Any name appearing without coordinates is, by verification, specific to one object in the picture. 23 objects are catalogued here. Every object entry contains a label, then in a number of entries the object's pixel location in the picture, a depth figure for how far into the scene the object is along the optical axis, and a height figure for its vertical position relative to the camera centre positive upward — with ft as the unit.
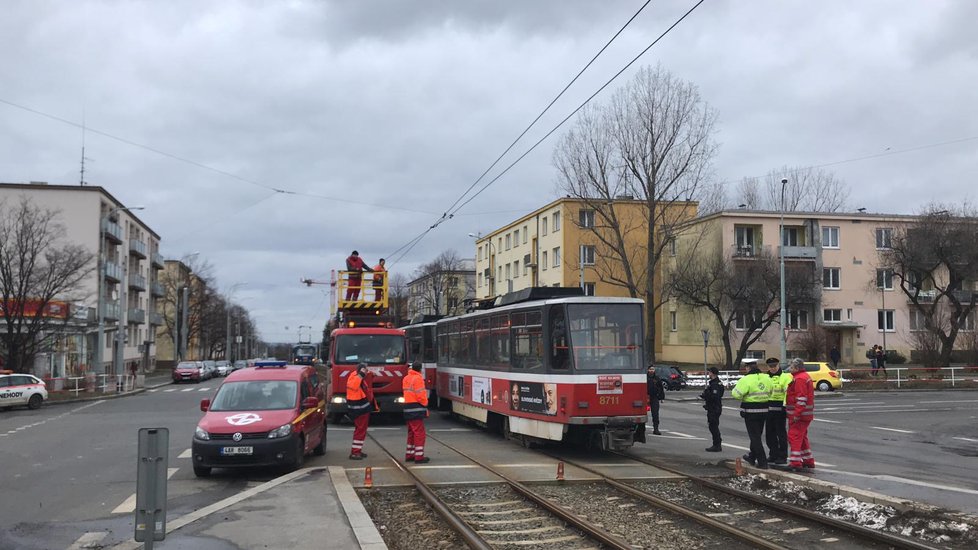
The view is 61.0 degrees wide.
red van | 40.16 -3.94
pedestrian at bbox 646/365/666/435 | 62.59 -3.92
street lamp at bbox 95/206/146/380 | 131.40 +6.68
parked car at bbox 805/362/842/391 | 122.42 -5.47
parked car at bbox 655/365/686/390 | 128.77 -5.73
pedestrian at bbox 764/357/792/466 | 42.29 -4.19
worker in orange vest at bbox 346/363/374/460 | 46.62 -3.39
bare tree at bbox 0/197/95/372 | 114.32 +9.00
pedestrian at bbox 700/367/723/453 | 51.13 -3.91
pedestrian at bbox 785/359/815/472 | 41.22 -3.72
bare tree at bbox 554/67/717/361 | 124.77 +25.37
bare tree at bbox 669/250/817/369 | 150.10 +9.73
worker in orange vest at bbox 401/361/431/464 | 45.27 -3.86
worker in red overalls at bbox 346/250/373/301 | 81.82 +6.37
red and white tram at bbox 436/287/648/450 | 46.21 -1.68
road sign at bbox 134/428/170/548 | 20.94 -3.61
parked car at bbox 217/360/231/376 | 235.65 -7.11
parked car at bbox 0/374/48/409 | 95.66 -5.41
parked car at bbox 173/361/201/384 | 180.86 -6.33
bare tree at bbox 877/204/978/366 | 137.80 +14.24
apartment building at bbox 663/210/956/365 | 176.35 +15.04
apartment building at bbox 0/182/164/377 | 163.84 +18.39
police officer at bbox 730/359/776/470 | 41.96 -3.18
